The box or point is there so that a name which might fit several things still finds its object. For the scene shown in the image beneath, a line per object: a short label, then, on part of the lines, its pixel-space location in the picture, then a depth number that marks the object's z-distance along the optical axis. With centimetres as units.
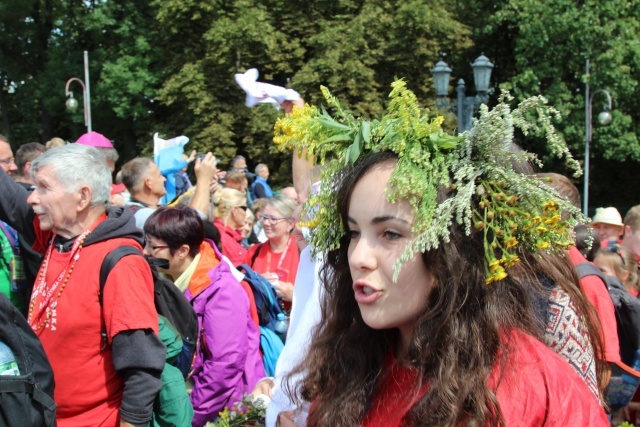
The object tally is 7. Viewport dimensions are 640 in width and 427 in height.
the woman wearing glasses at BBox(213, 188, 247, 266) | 624
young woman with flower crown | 155
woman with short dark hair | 381
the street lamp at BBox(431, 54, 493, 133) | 1232
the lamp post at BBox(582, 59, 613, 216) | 2178
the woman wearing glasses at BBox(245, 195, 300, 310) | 561
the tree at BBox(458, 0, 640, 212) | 2419
